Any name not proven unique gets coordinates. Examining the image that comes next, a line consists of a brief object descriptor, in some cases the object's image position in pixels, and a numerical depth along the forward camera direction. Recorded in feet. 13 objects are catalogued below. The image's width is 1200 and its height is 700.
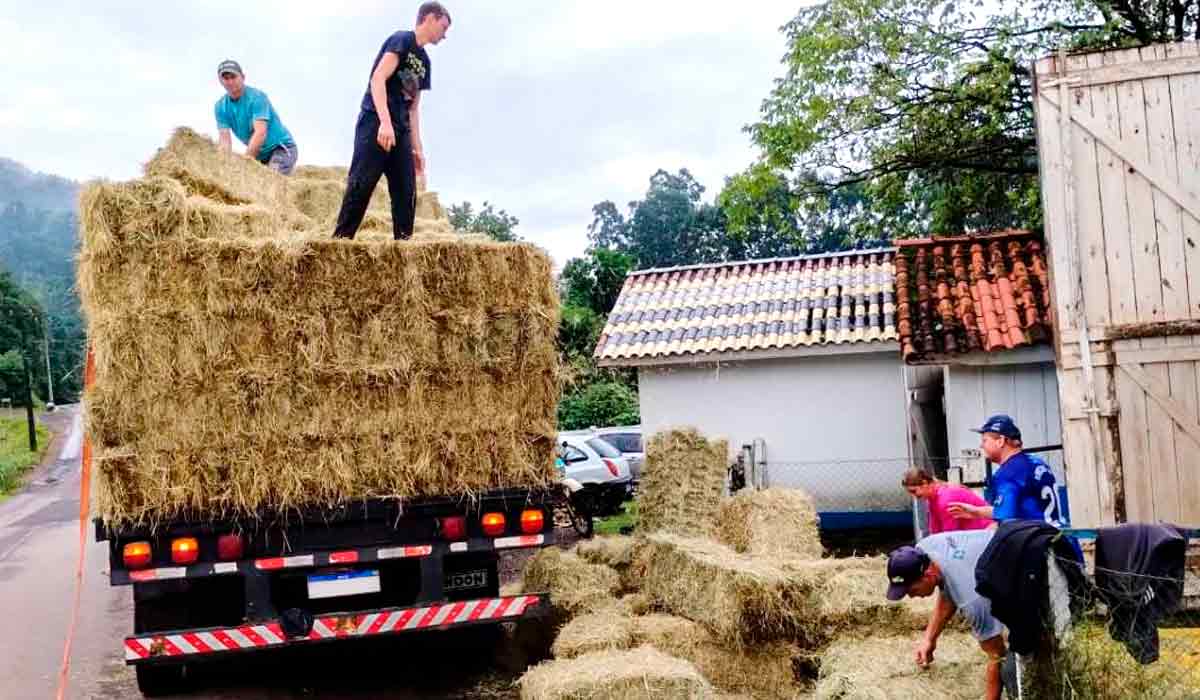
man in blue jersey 19.12
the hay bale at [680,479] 36.32
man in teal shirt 33.19
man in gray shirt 15.70
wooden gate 25.93
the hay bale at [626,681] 17.24
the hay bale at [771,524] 30.50
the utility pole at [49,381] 209.36
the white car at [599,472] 57.31
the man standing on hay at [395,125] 25.77
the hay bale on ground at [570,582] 25.64
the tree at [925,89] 48.14
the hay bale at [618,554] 28.48
